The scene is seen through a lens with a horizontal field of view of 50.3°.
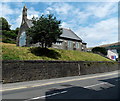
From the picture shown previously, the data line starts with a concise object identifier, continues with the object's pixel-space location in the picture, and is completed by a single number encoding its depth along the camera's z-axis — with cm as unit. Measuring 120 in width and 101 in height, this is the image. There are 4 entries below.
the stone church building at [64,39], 4200
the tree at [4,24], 6294
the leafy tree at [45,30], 2452
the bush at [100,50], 5966
